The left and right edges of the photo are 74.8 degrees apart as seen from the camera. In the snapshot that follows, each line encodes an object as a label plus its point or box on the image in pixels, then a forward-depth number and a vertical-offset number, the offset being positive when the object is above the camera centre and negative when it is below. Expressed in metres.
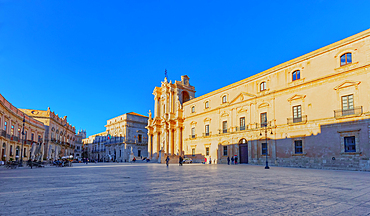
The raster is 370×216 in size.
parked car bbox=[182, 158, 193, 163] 36.98 -3.72
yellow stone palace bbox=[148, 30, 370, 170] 21.00 +2.52
